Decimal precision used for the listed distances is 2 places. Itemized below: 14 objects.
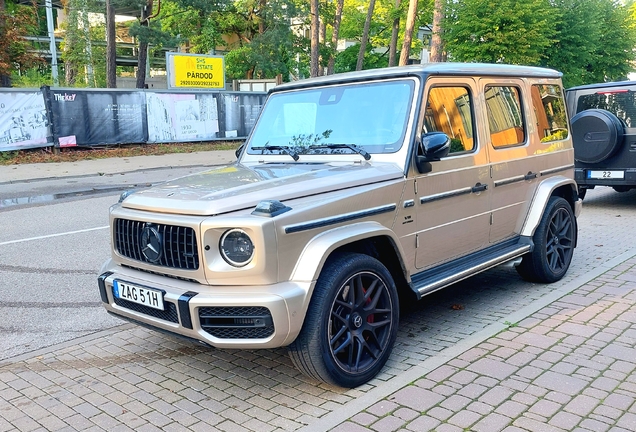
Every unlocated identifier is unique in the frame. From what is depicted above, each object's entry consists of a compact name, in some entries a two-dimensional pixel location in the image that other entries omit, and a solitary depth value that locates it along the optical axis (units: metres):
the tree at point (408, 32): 29.06
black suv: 9.19
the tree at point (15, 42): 22.30
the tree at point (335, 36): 37.06
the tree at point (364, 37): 37.58
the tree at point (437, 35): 23.03
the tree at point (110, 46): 25.67
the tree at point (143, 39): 30.04
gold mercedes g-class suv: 3.42
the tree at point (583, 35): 23.92
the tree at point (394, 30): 37.34
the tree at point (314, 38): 30.72
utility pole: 38.22
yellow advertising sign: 24.19
